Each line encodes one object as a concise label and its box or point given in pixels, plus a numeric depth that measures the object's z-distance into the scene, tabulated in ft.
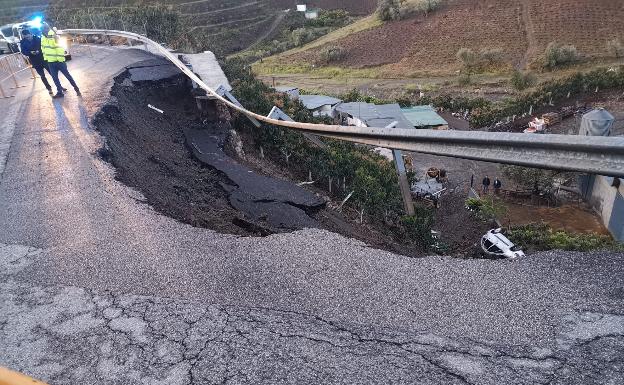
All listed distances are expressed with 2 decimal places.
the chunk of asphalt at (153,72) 40.45
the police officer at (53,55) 33.63
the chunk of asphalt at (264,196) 21.44
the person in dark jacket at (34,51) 34.68
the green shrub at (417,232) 24.35
